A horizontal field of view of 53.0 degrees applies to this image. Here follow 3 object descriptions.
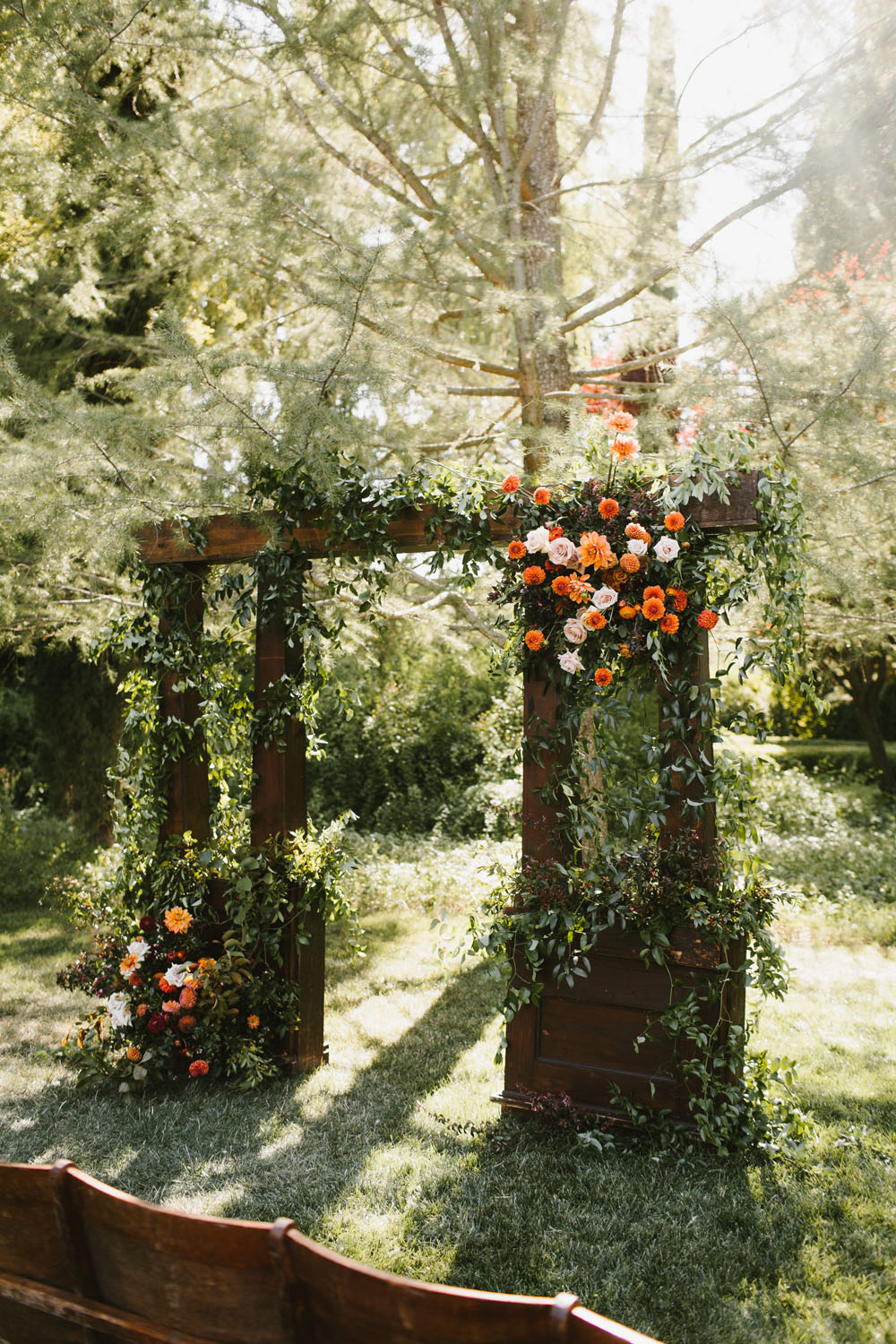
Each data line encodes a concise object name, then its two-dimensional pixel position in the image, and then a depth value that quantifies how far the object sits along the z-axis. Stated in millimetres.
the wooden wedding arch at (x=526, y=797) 3352
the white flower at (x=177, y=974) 3885
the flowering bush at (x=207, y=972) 3902
